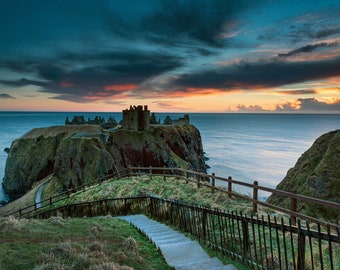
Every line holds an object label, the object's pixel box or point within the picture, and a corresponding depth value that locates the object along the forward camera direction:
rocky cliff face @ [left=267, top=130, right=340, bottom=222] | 16.19
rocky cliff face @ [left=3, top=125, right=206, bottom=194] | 53.31
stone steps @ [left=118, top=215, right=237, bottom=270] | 6.21
